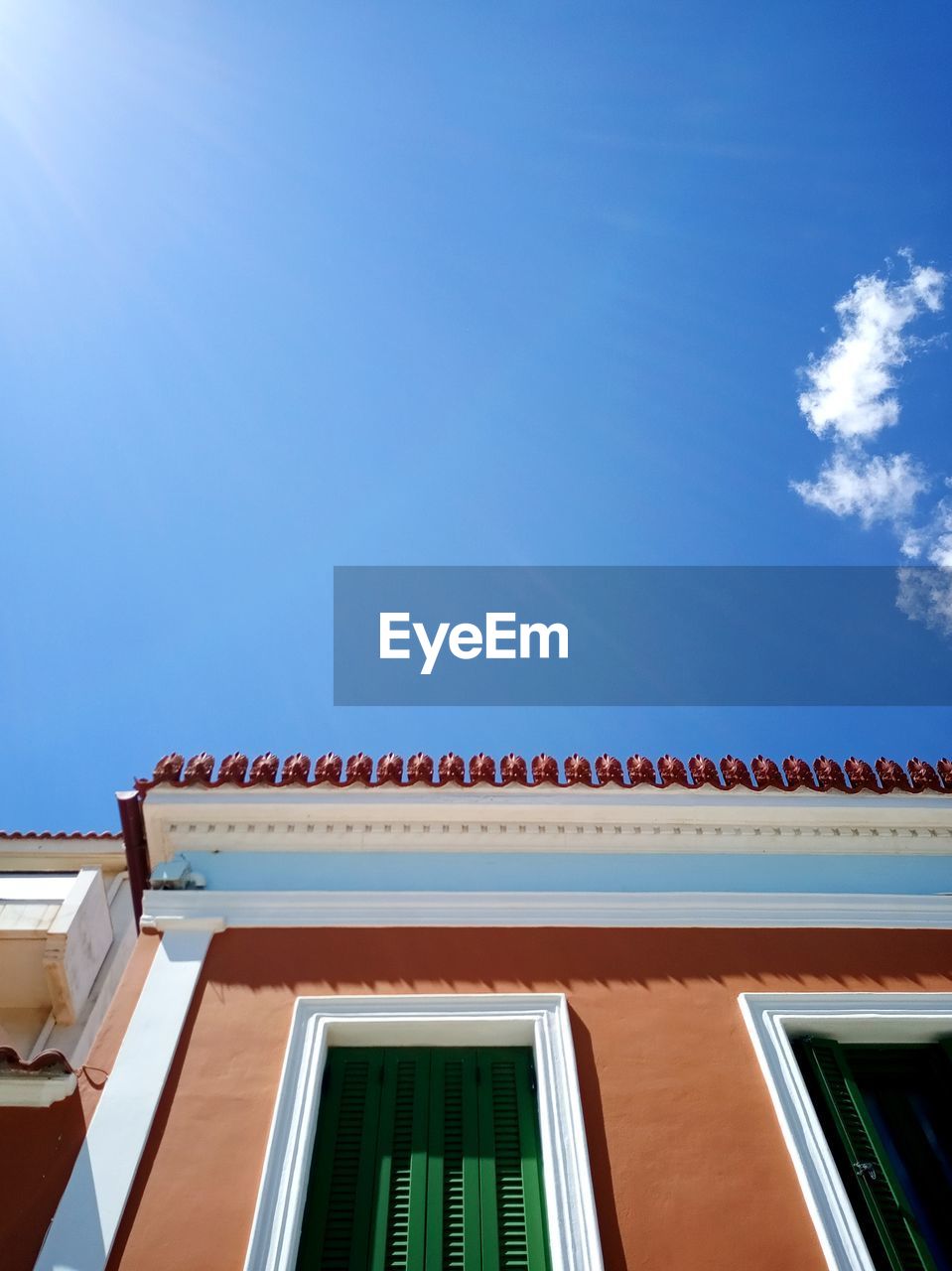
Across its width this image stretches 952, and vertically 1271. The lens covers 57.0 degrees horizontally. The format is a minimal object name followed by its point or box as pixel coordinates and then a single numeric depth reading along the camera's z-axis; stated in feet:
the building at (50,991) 15.12
